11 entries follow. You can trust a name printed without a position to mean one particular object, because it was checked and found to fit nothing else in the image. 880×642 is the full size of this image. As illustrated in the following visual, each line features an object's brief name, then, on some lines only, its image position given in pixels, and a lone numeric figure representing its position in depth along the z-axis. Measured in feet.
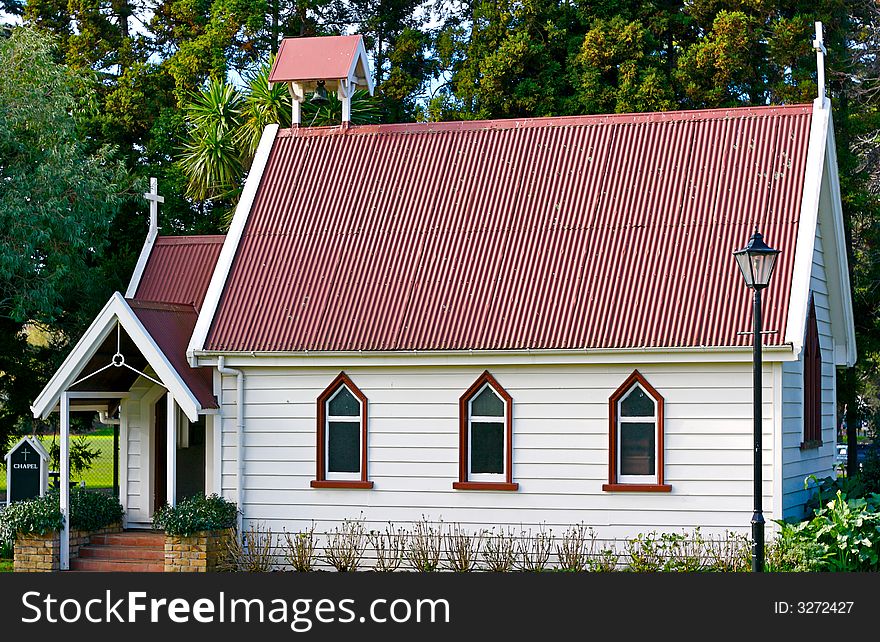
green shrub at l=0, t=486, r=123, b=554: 67.87
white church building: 63.93
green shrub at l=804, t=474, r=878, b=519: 66.03
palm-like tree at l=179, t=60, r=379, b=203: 108.37
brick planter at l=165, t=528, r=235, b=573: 65.41
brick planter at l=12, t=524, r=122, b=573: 67.77
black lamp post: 52.70
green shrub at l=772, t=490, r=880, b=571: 58.75
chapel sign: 72.38
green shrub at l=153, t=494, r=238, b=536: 65.72
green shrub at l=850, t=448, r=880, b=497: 71.72
